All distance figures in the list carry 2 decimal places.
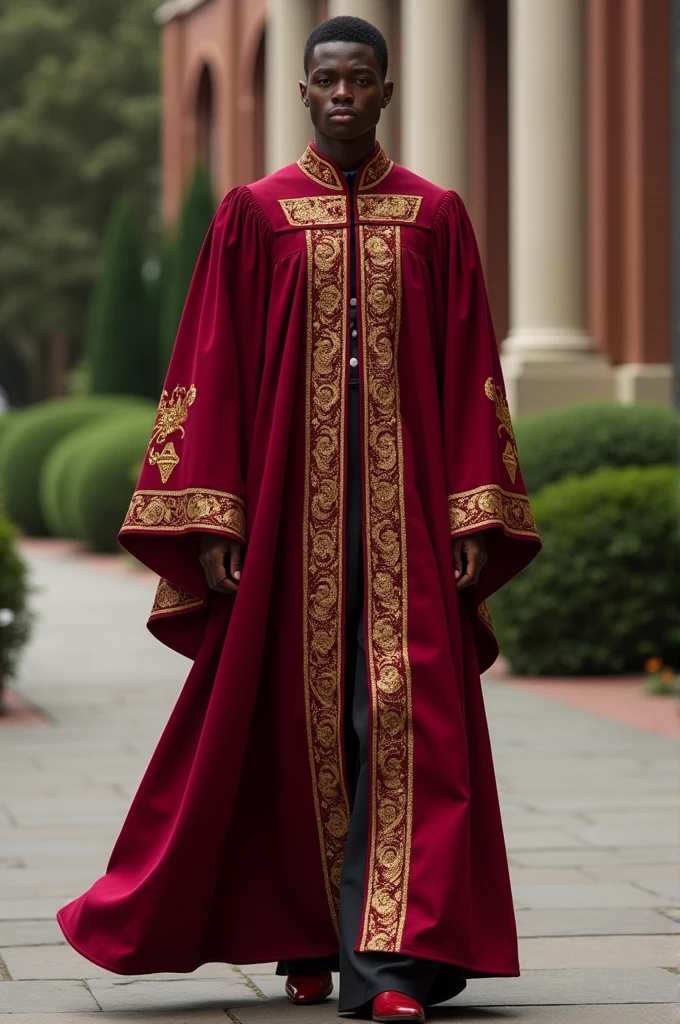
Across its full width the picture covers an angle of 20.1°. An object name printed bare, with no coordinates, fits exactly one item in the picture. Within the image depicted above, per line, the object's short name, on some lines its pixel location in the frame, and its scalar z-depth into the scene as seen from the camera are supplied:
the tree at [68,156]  47.53
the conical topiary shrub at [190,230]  23.98
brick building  14.64
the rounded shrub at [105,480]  20.16
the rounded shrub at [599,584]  9.96
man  4.03
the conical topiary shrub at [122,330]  27.03
